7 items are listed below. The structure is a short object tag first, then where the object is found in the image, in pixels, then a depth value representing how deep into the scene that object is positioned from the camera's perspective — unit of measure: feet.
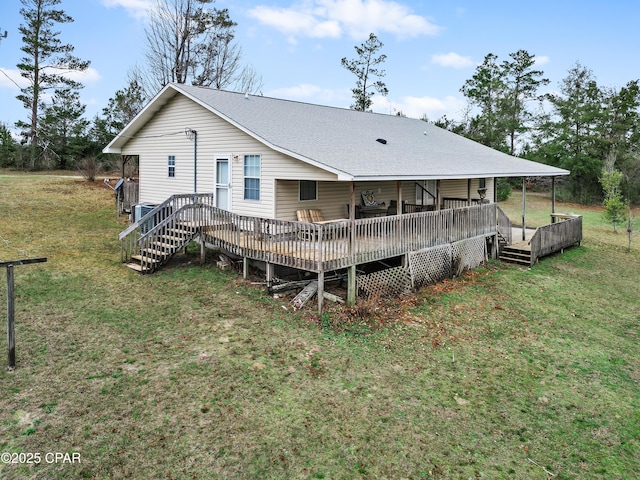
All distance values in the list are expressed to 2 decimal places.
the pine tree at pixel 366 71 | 134.62
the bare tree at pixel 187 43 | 103.30
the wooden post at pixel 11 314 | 22.56
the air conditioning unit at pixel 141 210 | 58.47
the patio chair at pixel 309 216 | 43.09
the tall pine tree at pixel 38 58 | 104.73
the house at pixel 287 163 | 36.91
